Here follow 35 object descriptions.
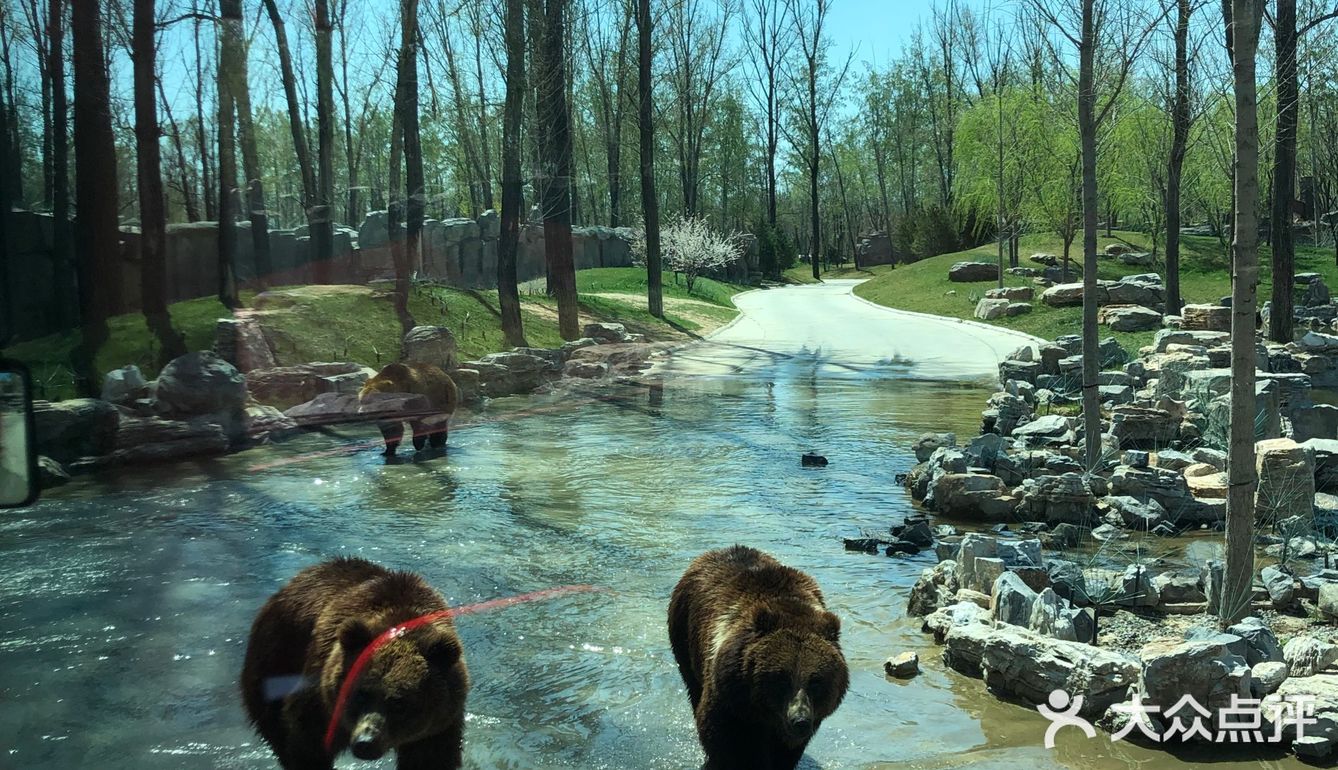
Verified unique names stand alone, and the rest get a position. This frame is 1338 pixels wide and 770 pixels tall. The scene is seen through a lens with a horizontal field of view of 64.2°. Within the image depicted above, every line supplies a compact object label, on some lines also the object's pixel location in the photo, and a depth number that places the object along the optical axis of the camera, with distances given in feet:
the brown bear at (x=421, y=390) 43.86
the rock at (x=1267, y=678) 17.22
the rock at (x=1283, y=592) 23.04
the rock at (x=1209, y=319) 80.12
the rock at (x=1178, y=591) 23.85
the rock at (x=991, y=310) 113.50
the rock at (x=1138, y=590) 23.38
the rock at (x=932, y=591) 23.67
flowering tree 152.35
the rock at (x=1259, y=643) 18.39
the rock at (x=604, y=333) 90.33
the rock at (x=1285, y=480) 29.99
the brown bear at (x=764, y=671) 14.23
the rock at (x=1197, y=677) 16.71
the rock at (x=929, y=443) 40.93
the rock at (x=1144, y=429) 42.45
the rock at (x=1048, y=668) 17.74
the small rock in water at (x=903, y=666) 19.93
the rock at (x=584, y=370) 73.22
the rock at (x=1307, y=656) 17.72
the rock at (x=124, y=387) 47.85
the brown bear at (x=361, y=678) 12.81
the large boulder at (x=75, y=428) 39.96
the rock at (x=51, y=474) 36.70
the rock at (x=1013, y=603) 21.04
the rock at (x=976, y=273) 149.79
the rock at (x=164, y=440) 41.29
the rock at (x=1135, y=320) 90.48
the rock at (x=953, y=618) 21.15
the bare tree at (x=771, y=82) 219.00
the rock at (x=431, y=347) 61.87
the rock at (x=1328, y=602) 22.00
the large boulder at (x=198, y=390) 45.65
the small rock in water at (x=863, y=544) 29.09
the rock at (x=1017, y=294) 118.52
